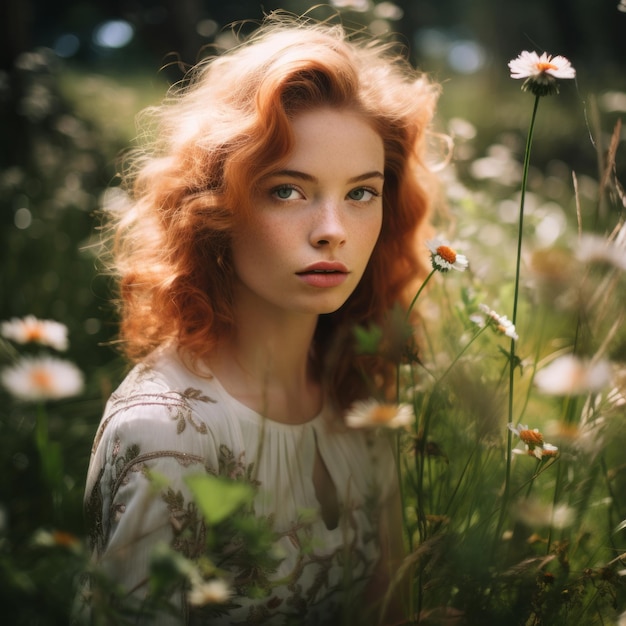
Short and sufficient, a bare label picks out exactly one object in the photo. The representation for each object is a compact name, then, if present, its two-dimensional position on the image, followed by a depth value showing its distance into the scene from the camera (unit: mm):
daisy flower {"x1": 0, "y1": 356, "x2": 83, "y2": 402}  786
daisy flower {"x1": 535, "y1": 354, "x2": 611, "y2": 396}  921
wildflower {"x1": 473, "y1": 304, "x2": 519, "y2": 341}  1050
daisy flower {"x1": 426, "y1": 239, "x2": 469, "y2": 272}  1091
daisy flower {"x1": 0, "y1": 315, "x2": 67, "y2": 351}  1085
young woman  1137
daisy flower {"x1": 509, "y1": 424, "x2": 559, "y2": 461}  1009
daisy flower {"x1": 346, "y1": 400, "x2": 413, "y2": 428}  824
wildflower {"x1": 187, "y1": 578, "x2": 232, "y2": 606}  709
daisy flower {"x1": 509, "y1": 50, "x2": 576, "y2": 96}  965
